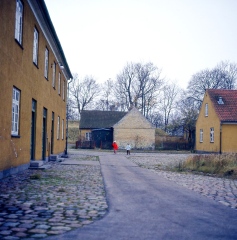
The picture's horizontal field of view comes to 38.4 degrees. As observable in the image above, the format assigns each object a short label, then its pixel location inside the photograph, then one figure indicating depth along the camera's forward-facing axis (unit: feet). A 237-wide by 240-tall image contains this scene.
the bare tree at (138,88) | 197.88
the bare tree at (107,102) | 219.41
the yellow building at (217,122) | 115.76
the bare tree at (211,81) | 185.37
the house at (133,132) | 161.99
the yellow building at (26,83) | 35.60
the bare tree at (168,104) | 216.62
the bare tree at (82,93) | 227.61
